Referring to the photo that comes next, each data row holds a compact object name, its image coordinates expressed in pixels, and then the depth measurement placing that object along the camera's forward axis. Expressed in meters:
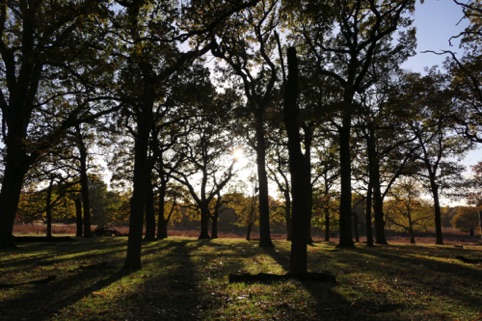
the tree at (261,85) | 20.36
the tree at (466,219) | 75.06
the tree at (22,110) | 17.48
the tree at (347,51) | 15.41
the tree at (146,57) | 9.41
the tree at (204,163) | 35.78
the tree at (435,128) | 19.67
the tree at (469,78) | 17.69
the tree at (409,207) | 37.03
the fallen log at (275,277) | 9.46
